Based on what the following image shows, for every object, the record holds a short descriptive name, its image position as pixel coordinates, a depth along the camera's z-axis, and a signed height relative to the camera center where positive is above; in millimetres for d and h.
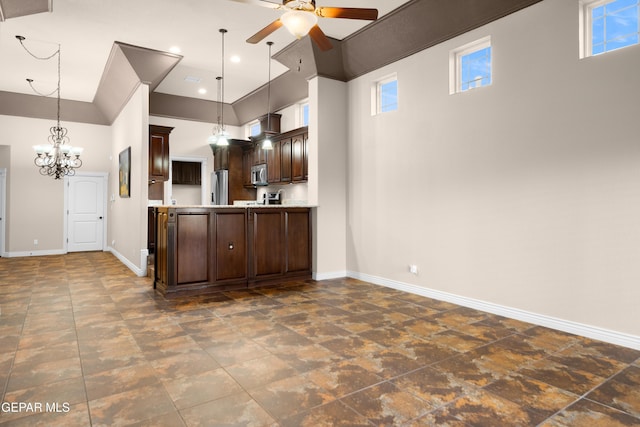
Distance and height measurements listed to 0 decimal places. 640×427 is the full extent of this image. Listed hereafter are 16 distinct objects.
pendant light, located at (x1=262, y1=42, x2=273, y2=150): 7712 +2207
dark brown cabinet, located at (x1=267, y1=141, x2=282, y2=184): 7914 +989
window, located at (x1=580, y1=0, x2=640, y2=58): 3273 +1608
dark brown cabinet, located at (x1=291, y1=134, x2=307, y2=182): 7242 +997
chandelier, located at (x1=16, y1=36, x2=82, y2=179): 8000 +1209
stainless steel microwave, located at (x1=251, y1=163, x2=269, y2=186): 8305 +803
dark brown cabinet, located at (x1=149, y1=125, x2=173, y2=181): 7797 +1212
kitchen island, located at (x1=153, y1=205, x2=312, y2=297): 4941 -488
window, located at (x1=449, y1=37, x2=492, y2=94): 4348 +1678
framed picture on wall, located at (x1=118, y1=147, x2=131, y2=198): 7237 +773
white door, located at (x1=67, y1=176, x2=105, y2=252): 9227 -36
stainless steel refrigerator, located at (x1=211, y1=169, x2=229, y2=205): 8789 +552
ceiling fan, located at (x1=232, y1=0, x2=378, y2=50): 2906 +1549
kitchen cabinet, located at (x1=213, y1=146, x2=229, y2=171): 8891 +1248
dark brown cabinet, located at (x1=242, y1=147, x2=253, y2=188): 8875 +1067
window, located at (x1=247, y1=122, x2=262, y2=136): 9266 +2013
